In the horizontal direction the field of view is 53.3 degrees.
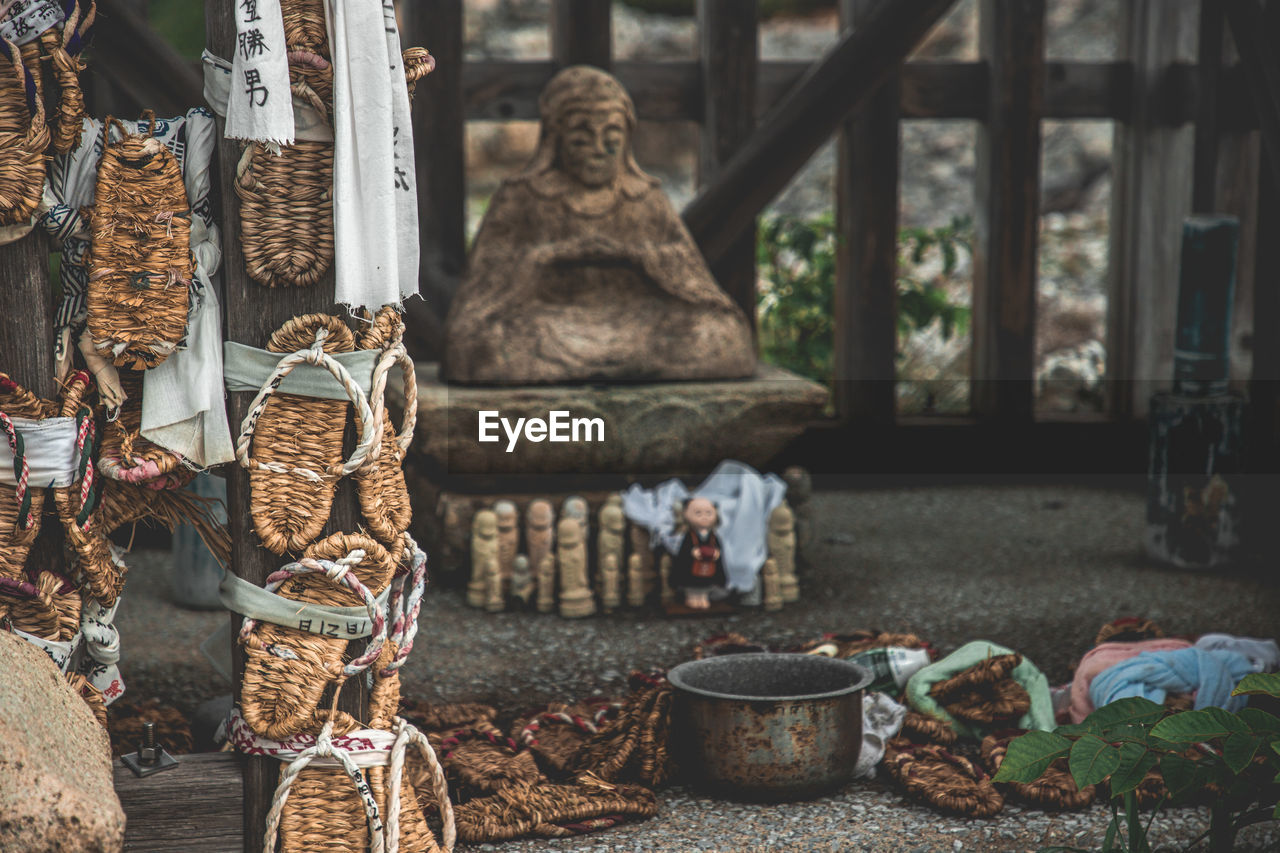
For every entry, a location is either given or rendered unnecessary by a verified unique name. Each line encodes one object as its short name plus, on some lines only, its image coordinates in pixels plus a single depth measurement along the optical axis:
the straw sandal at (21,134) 2.10
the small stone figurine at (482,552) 4.30
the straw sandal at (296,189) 2.09
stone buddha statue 4.50
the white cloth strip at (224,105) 2.08
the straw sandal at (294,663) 2.15
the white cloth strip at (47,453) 2.19
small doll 4.21
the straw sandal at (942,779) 2.65
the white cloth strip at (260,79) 1.99
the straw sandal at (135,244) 2.17
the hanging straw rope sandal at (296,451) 2.15
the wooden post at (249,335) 2.13
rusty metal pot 2.68
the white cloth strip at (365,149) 2.05
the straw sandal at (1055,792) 2.67
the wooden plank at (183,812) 2.22
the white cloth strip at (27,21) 2.11
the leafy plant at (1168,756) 2.15
